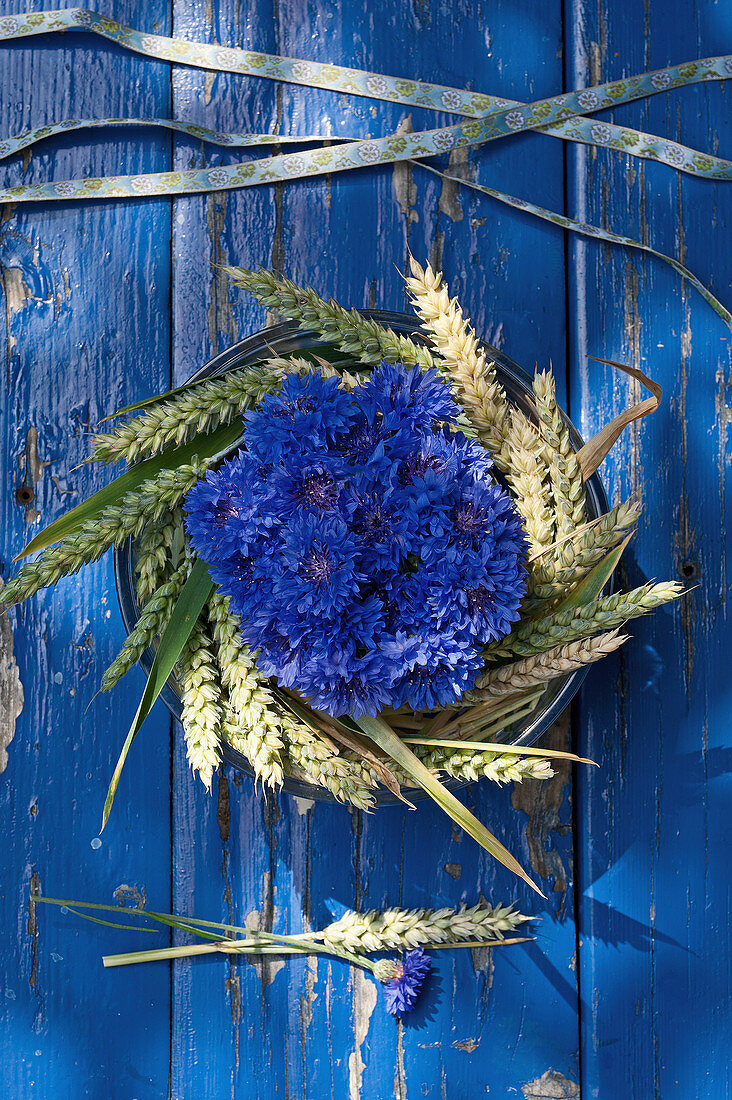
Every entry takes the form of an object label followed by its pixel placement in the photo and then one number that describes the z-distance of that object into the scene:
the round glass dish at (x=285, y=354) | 0.71
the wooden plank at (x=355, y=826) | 0.84
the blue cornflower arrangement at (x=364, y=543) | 0.55
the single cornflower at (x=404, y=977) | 0.81
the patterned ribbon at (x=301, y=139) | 0.84
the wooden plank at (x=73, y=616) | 0.84
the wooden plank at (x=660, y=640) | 0.85
